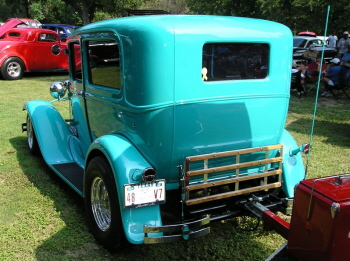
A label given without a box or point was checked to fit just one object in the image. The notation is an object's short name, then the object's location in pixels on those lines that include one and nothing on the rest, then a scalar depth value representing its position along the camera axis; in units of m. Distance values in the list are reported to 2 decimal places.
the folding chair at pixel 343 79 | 9.11
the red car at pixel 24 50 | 12.08
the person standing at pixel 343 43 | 13.11
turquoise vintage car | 2.62
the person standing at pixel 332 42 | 16.59
